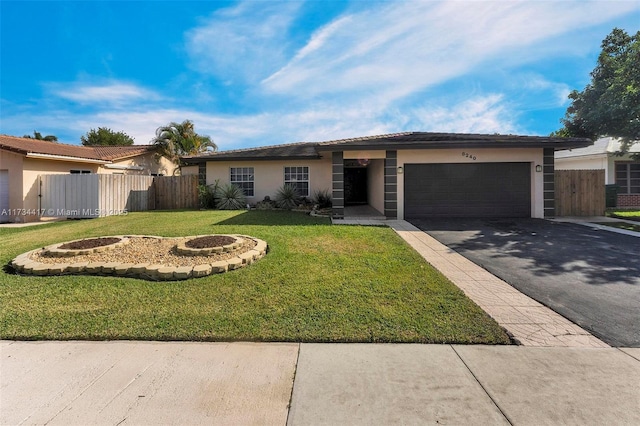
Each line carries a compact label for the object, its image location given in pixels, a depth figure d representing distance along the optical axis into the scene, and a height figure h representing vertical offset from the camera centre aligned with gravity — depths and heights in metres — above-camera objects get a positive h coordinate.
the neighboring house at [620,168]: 17.38 +2.25
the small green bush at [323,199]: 15.10 +0.44
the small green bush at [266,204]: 14.75 +0.19
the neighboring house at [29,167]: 13.12 +2.00
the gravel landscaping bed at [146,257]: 5.23 -0.95
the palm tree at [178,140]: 22.33 +5.14
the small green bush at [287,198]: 14.61 +0.47
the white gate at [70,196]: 13.25 +0.56
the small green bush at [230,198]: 14.72 +0.49
